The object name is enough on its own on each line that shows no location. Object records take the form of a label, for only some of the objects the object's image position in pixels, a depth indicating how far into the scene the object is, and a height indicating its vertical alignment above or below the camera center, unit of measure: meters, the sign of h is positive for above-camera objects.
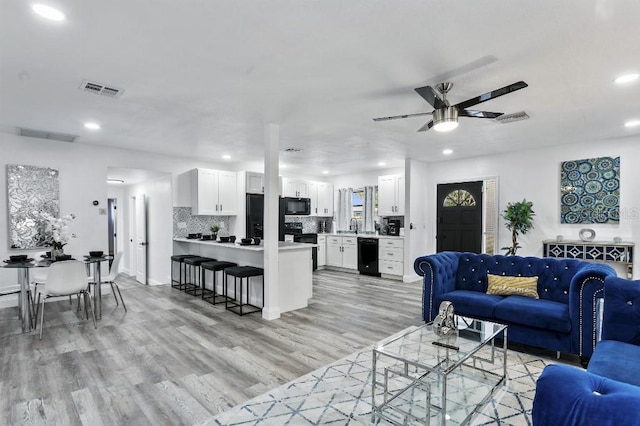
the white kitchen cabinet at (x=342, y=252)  7.88 -1.04
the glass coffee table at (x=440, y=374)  2.17 -1.33
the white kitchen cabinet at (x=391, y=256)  7.01 -1.02
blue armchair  1.07 -0.65
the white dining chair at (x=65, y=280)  3.86 -0.82
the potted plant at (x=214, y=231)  6.32 -0.41
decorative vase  4.30 -0.55
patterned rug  2.18 -1.38
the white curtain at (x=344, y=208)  9.01 +0.02
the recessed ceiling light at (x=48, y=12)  1.95 +1.18
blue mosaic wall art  5.19 +0.28
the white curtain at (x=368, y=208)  8.52 +0.01
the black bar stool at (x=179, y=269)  5.93 -1.11
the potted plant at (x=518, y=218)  5.67 -0.17
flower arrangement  4.30 -0.30
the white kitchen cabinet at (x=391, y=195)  7.48 +0.31
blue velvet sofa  2.91 -0.93
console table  4.91 -0.67
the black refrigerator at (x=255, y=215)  6.89 -0.12
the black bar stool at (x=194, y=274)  5.56 -1.20
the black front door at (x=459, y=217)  6.70 -0.18
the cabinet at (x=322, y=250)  8.42 -1.04
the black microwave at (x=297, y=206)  7.97 +0.07
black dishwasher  7.45 -1.07
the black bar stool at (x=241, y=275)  4.50 -0.90
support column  4.30 -0.20
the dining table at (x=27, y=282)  3.81 -0.87
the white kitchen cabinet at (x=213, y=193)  6.40 +0.33
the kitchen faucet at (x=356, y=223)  8.80 -0.38
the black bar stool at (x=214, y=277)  5.06 -1.13
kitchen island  4.58 -0.84
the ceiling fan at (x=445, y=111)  2.85 +0.86
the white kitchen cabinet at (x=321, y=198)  8.66 +0.29
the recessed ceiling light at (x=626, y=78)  2.87 +1.13
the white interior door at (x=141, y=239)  6.81 -0.62
